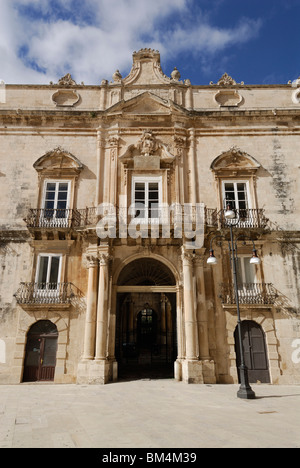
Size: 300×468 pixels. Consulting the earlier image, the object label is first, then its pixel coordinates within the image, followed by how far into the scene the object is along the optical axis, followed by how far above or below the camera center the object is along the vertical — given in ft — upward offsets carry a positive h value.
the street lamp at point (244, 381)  32.41 -3.83
